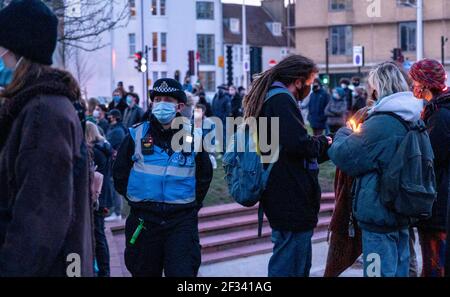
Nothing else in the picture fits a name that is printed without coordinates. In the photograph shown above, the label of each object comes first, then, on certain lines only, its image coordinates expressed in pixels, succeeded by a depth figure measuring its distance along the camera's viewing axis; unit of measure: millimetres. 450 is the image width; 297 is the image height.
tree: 11754
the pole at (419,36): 26359
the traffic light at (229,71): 25206
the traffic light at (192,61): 36012
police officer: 5516
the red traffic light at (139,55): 28375
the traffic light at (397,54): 30291
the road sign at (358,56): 35781
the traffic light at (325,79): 37578
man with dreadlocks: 5152
